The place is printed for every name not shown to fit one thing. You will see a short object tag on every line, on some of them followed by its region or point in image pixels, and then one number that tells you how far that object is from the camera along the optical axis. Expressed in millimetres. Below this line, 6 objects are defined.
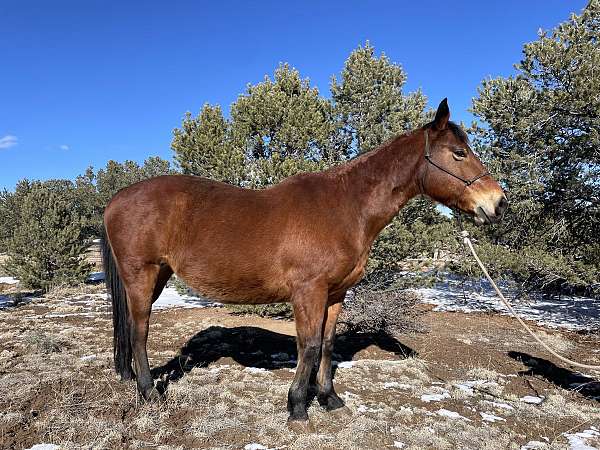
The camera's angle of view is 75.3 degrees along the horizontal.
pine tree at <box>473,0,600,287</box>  6145
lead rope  3508
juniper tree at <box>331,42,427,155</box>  7855
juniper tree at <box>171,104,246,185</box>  8325
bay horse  3334
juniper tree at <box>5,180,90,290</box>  12758
